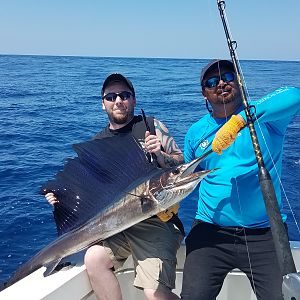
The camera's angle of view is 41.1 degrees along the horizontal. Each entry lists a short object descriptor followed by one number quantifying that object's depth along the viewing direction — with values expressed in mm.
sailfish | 1997
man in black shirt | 2031
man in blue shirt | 1899
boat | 1896
